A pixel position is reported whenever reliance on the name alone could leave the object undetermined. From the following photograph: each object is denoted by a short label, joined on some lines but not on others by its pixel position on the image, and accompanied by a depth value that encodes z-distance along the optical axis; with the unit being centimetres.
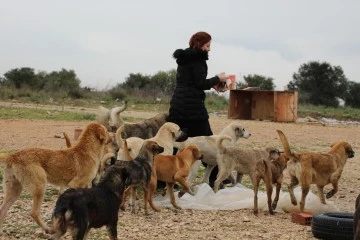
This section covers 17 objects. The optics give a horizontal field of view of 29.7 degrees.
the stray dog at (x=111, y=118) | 1296
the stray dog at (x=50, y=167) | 766
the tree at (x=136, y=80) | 6384
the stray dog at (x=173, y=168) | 983
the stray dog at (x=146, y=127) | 1202
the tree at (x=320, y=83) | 6562
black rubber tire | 793
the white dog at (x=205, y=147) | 1109
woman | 1104
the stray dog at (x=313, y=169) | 966
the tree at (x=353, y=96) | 6588
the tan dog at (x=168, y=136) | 1072
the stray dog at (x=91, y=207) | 661
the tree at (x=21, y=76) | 6225
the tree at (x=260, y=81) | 6296
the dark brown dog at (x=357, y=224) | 603
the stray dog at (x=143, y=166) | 887
